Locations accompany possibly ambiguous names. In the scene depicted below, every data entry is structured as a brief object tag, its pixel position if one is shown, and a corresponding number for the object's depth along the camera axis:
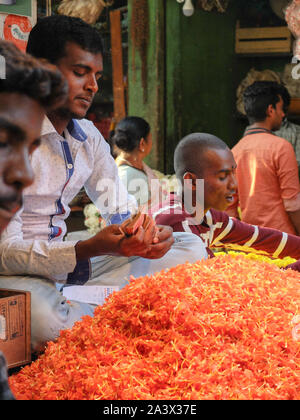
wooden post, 5.64
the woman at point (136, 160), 4.31
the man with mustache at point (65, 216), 2.08
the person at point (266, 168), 4.09
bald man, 2.78
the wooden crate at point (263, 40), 5.63
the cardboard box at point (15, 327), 1.81
